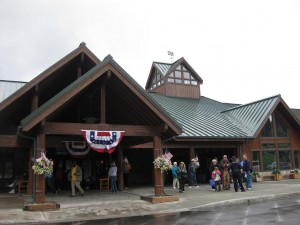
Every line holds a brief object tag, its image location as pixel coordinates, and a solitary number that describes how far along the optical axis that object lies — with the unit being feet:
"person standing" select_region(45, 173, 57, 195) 55.43
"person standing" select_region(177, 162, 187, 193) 55.11
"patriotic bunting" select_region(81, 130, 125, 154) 42.42
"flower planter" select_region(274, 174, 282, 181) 76.38
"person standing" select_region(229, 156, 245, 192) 53.26
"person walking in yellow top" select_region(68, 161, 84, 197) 50.93
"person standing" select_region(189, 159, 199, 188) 62.97
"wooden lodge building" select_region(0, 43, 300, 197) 42.96
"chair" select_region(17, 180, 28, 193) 60.57
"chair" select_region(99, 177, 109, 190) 63.41
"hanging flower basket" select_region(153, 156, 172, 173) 44.93
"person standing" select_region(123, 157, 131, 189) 61.16
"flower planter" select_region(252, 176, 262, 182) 73.00
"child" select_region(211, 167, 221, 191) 55.01
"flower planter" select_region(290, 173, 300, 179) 79.41
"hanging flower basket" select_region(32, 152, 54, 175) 38.29
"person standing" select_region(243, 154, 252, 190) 55.88
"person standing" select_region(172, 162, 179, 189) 59.36
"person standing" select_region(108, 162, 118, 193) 56.34
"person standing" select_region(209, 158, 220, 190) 57.26
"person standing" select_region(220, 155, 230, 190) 56.90
